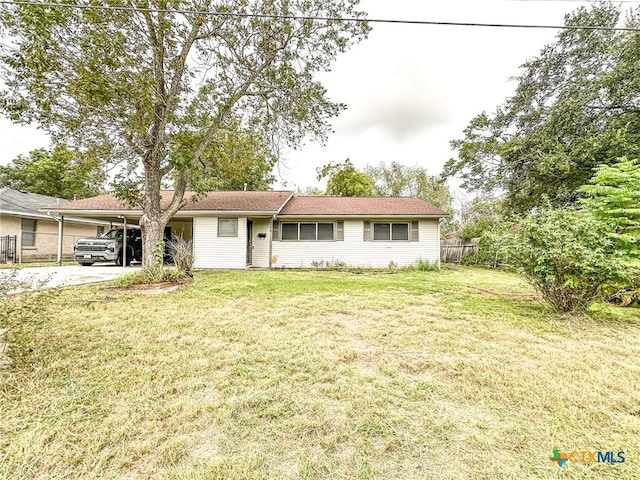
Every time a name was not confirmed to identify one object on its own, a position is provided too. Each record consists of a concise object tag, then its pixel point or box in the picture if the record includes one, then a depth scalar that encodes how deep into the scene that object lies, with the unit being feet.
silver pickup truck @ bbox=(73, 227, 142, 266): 37.86
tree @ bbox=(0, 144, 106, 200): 75.15
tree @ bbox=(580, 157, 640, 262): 15.47
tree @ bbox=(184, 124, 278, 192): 32.07
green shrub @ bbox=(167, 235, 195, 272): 26.78
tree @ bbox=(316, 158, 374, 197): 73.15
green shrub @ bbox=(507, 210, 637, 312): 13.89
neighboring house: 42.04
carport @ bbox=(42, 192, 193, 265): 37.99
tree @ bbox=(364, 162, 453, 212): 85.56
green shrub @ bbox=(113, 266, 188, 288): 22.41
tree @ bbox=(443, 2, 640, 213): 32.63
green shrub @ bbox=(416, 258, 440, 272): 38.46
